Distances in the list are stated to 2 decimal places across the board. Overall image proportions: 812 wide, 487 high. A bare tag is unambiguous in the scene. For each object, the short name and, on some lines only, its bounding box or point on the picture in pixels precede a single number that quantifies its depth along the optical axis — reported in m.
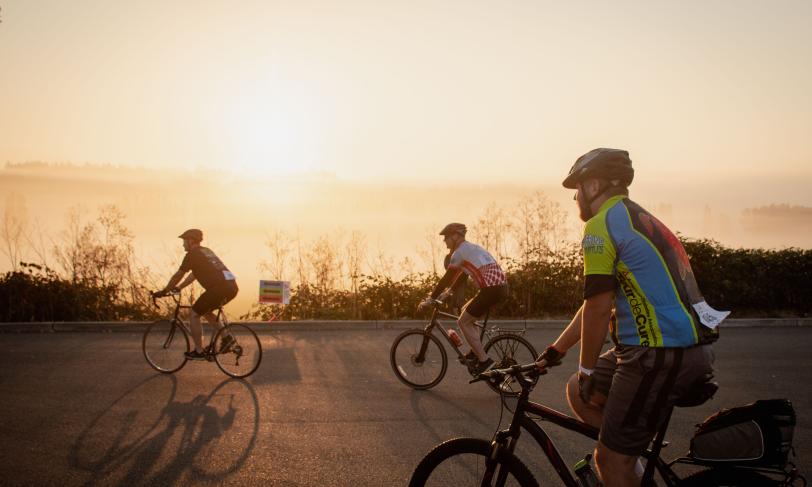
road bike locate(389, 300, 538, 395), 8.86
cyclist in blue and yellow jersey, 3.11
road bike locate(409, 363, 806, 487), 3.28
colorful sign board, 14.04
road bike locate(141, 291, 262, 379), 9.57
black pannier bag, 2.95
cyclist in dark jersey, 9.66
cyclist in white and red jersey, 8.55
